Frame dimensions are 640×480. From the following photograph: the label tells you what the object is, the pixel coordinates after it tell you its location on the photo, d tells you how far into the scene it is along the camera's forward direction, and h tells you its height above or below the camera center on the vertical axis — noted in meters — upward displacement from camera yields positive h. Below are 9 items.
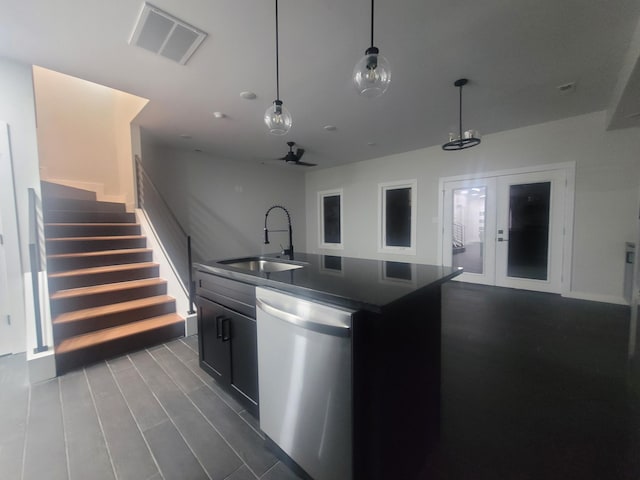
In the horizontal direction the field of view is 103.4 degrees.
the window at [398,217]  5.54 +0.20
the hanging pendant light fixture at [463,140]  2.73 +0.97
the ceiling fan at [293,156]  4.26 +1.22
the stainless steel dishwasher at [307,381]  0.99 -0.69
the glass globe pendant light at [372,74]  1.47 +0.92
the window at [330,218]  6.89 +0.24
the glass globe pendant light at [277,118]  2.02 +0.89
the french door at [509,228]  4.00 -0.08
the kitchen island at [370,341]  0.98 -0.57
